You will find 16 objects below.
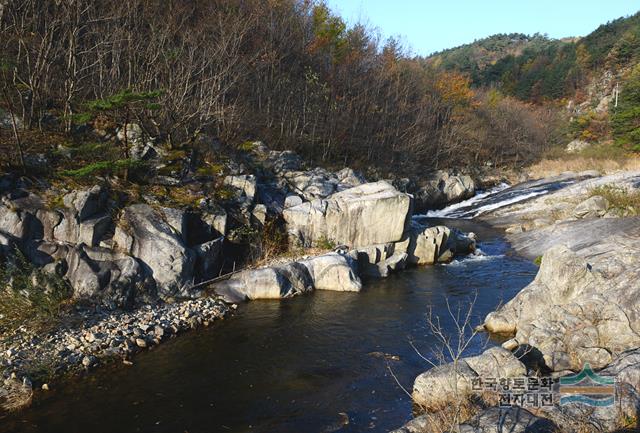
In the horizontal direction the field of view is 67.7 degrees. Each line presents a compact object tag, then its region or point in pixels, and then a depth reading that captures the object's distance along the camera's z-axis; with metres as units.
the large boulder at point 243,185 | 22.02
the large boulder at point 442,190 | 39.31
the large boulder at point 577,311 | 11.44
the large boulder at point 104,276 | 15.42
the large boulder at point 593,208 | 26.53
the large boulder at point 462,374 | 9.91
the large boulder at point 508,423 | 7.62
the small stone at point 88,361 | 12.41
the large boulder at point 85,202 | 16.78
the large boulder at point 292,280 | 17.95
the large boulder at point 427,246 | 22.89
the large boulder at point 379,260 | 21.02
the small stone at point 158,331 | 14.32
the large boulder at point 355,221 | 22.23
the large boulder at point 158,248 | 16.92
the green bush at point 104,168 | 16.75
